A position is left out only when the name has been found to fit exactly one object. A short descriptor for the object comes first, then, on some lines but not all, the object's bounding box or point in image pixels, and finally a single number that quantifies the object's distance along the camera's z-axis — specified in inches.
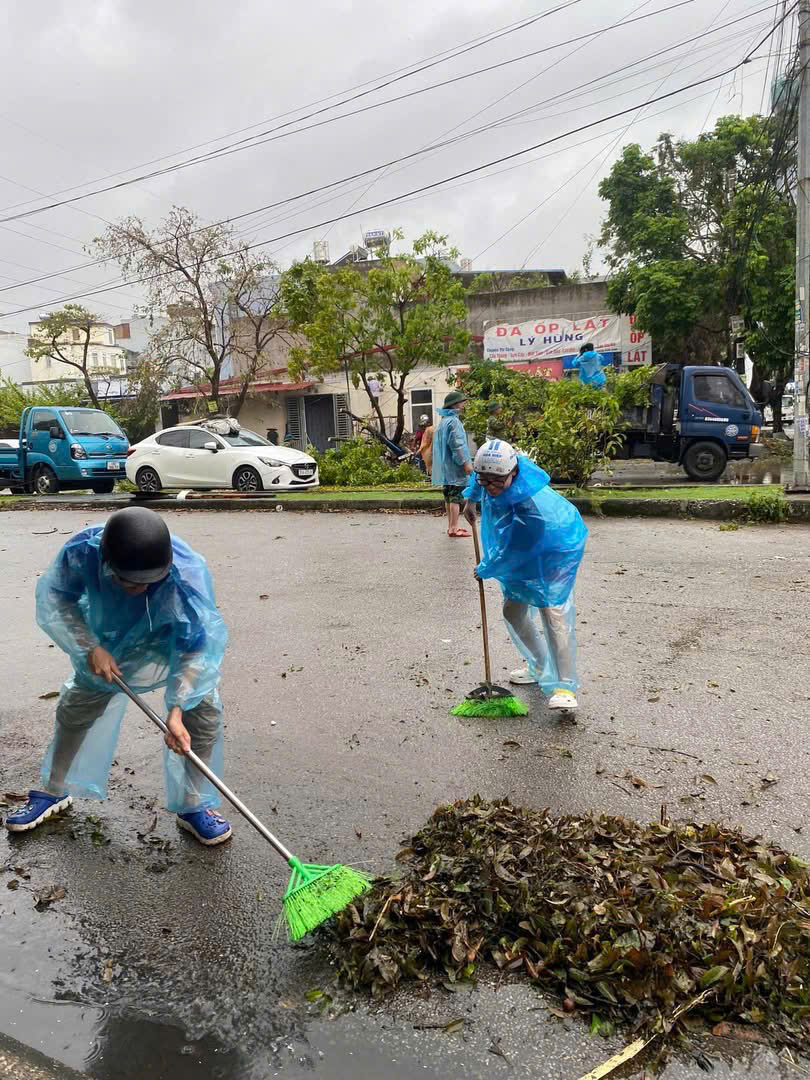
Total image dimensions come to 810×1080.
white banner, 841.5
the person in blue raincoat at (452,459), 387.5
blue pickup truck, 674.8
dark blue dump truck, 565.9
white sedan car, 592.4
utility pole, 413.9
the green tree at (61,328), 1184.8
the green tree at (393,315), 689.0
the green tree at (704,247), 735.1
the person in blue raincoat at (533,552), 165.5
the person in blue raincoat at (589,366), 539.8
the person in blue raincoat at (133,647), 109.2
